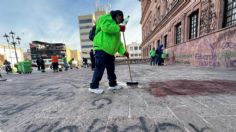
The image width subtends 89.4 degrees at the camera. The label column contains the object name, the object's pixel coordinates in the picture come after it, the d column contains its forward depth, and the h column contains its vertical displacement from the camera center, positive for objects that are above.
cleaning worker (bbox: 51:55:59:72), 11.47 -0.22
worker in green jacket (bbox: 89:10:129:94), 2.36 +0.37
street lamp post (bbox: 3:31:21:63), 16.69 +3.63
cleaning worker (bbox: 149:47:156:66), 11.90 +0.07
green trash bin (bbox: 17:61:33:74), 12.80 -0.53
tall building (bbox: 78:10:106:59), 60.06 +16.04
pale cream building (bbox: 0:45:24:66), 40.66 +3.41
